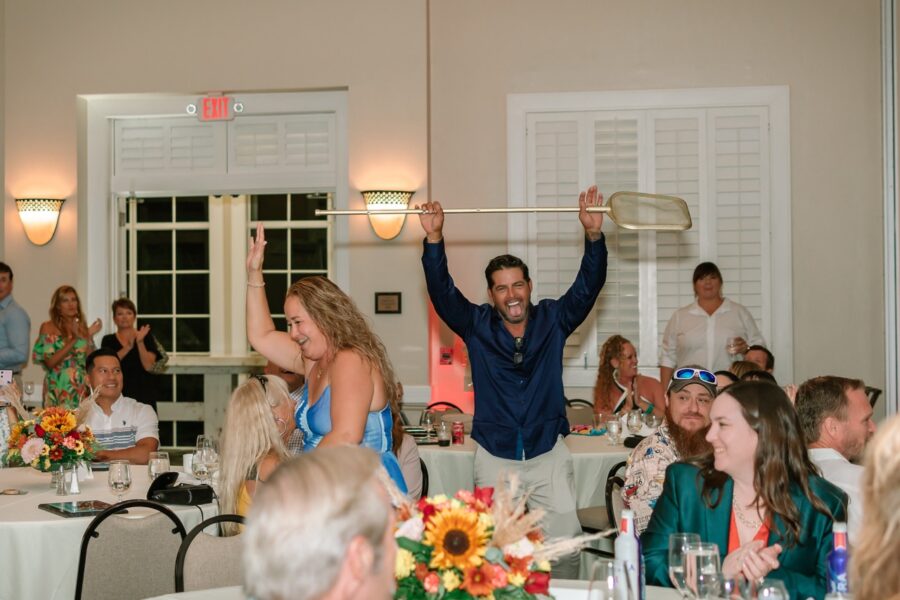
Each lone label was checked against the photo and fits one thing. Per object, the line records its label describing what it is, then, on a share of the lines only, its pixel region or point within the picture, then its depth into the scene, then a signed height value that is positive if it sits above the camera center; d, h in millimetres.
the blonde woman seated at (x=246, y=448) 3852 -544
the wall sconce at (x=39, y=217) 9250 +697
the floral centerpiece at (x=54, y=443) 4707 -634
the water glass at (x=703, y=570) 2570 -656
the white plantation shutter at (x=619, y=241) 8820 +457
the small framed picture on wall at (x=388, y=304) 8758 -55
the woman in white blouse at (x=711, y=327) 8289 -235
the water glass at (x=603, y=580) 2475 -654
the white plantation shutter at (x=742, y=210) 8680 +697
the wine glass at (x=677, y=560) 2664 -657
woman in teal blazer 3184 -598
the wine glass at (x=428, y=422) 6793 -801
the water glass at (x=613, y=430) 6309 -784
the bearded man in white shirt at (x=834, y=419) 3830 -438
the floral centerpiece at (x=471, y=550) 2168 -519
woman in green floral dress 8117 -392
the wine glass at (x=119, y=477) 4395 -731
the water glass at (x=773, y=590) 2410 -660
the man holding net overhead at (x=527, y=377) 5227 -396
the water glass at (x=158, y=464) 4859 -750
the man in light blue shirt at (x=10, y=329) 8305 -238
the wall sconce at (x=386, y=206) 8711 +740
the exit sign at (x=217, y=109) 9133 +1600
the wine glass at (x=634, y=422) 6434 -747
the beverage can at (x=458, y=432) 6535 -819
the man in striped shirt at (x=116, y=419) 5707 -650
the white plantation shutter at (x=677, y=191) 8734 +856
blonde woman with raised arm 3664 -266
